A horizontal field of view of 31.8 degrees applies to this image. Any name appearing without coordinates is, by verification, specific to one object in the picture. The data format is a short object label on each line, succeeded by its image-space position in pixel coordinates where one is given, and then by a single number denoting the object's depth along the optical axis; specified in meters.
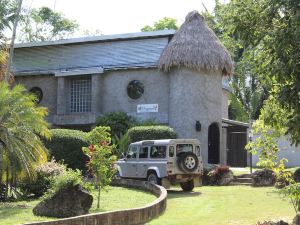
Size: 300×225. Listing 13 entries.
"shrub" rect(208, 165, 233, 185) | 23.50
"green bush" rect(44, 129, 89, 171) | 23.27
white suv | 19.41
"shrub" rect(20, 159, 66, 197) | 16.34
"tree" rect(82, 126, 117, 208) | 13.70
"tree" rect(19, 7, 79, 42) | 47.94
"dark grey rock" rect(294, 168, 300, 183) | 21.25
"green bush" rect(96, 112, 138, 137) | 27.58
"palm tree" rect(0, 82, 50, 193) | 15.25
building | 26.91
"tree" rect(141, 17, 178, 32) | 50.44
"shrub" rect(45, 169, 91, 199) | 11.98
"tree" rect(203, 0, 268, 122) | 39.86
